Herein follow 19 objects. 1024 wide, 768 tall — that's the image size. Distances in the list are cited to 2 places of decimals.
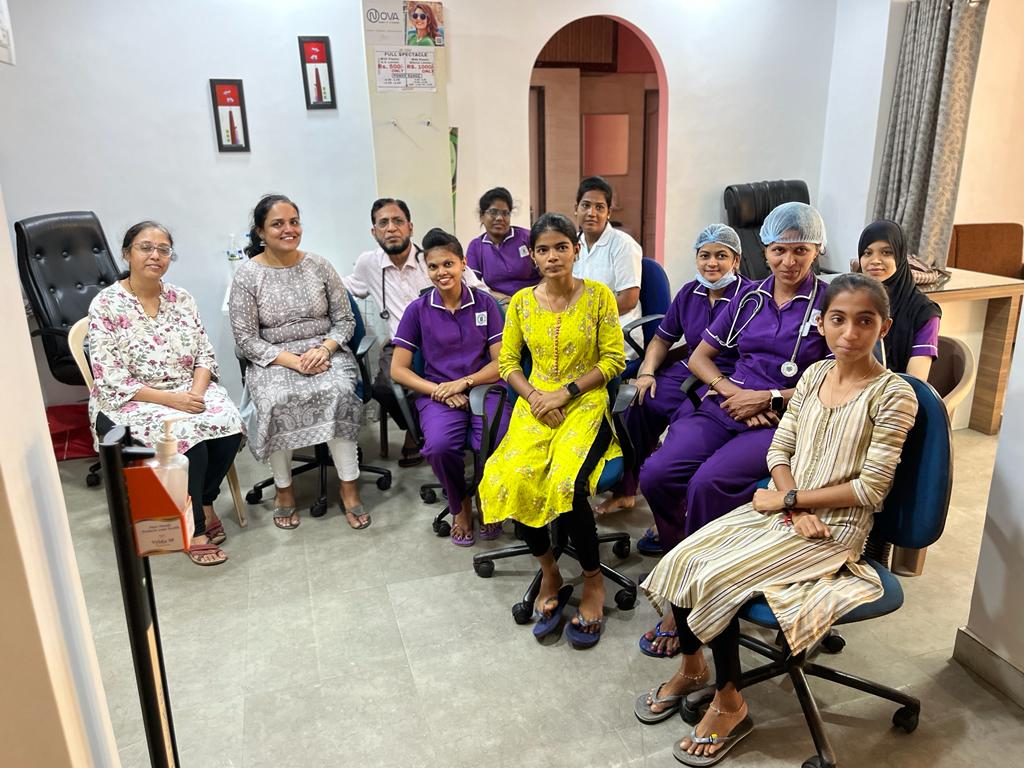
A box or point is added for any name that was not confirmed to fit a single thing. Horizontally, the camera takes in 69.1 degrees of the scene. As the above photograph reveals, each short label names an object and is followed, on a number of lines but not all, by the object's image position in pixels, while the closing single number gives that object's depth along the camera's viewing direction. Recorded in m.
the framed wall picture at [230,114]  3.90
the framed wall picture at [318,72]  3.96
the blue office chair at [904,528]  1.73
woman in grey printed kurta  3.14
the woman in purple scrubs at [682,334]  2.78
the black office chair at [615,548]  2.44
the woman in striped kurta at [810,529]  1.74
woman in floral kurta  2.83
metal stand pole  1.06
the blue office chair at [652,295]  3.30
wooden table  3.44
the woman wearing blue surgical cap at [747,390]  2.25
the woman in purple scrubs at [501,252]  3.78
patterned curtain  4.16
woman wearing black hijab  2.59
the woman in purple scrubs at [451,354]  2.90
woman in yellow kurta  2.33
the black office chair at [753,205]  4.85
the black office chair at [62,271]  3.53
